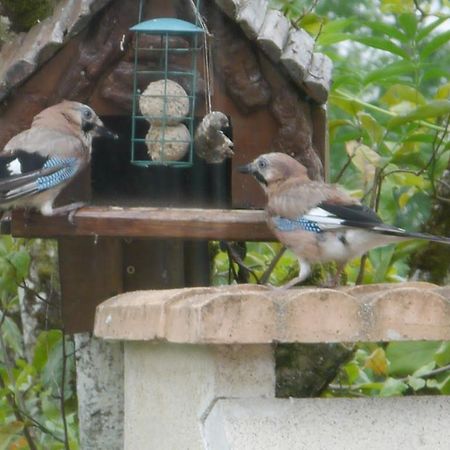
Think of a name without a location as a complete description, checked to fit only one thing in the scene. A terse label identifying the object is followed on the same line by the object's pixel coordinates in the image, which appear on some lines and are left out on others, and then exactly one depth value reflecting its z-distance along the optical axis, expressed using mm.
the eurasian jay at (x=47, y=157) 9523
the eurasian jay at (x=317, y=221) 9109
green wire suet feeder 10070
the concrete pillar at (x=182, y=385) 6812
